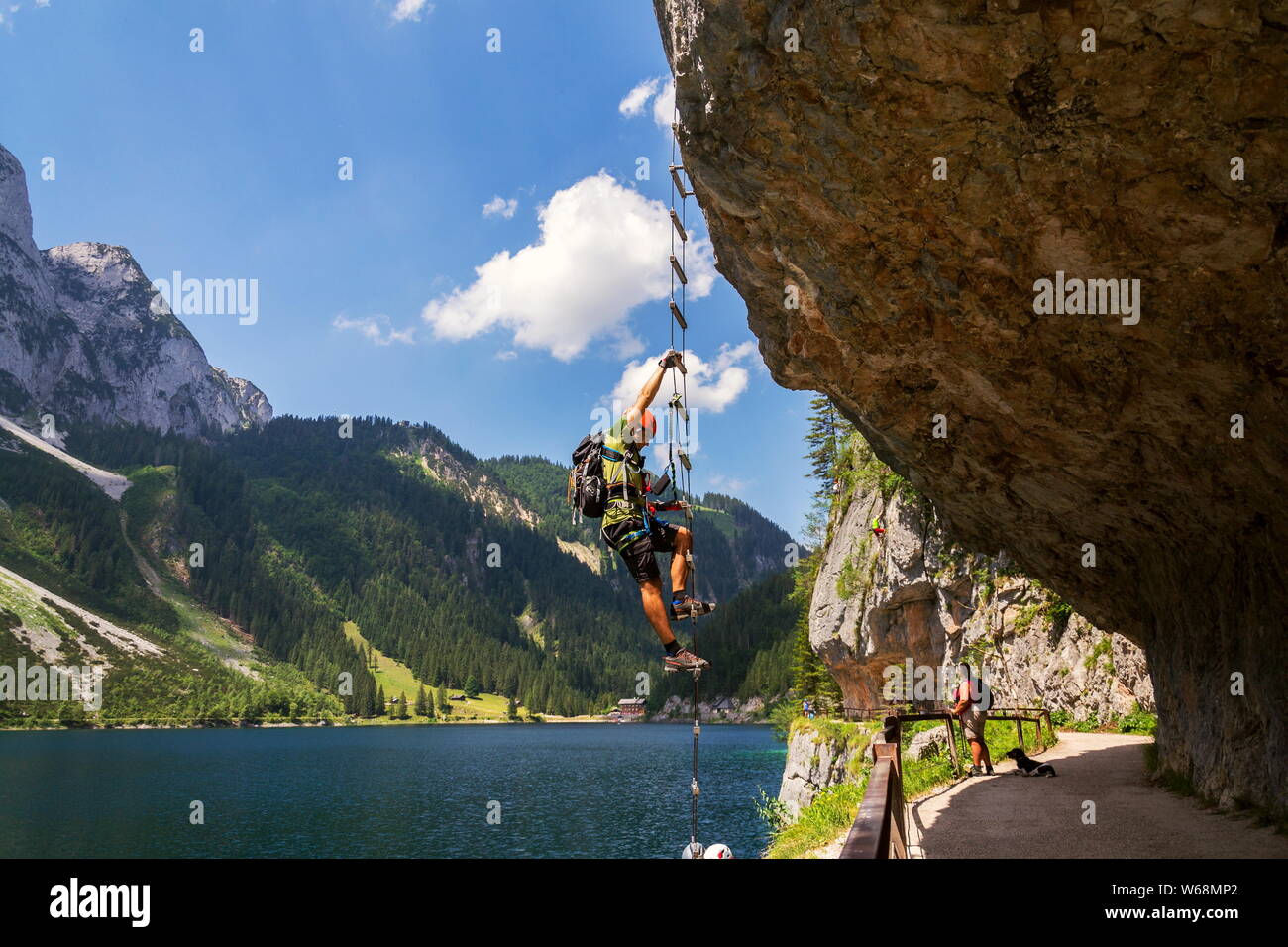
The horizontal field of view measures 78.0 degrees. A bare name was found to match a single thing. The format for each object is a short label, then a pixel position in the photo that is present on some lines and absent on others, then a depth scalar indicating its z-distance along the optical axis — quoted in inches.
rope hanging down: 377.7
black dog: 573.9
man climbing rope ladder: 308.2
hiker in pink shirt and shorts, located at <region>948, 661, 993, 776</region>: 577.0
